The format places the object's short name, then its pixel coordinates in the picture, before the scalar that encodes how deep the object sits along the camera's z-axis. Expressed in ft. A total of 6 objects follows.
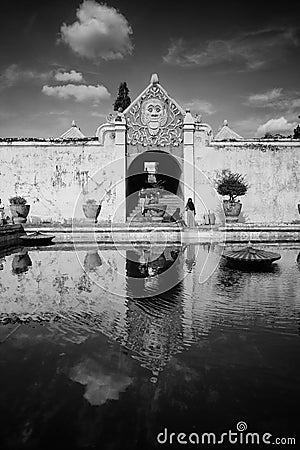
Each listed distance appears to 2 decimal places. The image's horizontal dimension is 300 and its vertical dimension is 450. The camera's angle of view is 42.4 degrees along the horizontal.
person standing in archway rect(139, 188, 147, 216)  54.71
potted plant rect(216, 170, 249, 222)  46.06
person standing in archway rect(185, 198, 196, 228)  45.22
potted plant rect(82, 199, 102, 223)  46.75
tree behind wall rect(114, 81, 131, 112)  76.84
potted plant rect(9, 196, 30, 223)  43.60
